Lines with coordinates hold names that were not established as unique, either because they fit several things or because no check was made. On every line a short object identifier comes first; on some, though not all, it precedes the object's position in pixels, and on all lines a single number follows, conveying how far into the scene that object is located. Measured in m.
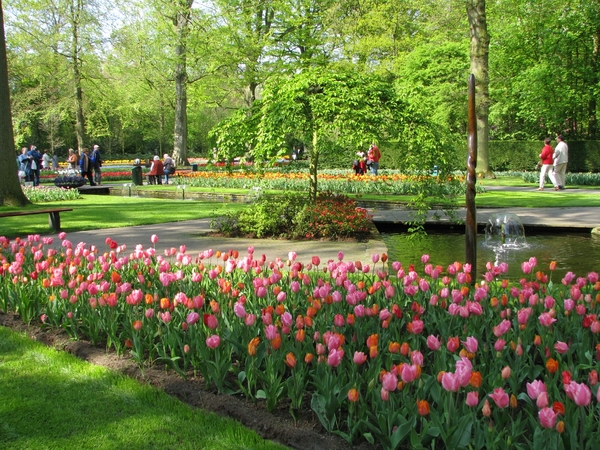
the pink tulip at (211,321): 3.25
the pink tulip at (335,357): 2.71
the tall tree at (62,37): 32.91
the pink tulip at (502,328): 3.05
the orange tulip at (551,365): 2.63
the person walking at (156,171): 25.50
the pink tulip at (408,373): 2.47
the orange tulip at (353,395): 2.47
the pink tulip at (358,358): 2.74
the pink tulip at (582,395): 2.20
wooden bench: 10.77
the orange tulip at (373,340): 2.82
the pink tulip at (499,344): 2.91
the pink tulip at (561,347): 2.95
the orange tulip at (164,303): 3.67
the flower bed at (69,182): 22.29
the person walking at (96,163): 25.91
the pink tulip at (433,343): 2.86
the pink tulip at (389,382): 2.42
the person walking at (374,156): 23.39
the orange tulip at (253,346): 2.92
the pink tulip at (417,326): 3.18
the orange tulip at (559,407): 2.27
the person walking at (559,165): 19.33
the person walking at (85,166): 25.02
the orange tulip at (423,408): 2.30
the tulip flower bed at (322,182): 18.48
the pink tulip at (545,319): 3.23
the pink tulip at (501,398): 2.27
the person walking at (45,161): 34.13
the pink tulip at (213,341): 3.06
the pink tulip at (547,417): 2.12
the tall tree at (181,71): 32.42
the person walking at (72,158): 30.98
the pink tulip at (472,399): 2.32
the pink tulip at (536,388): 2.32
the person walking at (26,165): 24.14
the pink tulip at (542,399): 2.20
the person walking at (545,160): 19.50
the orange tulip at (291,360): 2.82
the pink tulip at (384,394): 2.47
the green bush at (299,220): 9.74
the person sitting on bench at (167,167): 25.86
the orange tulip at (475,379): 2.35
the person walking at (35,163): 23.67
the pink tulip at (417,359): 2.58
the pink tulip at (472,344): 2.78
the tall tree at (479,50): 21.89
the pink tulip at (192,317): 3.33
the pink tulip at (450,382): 2.36
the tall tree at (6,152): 13.91
